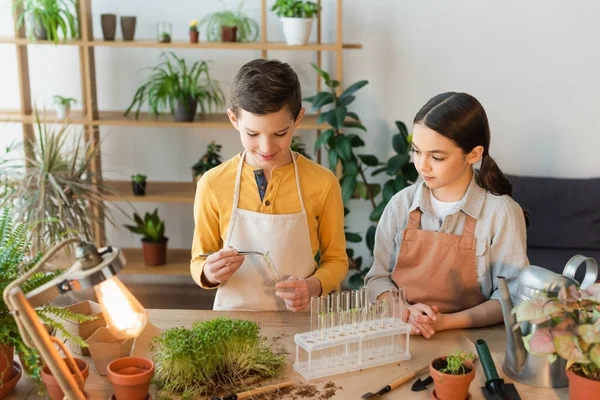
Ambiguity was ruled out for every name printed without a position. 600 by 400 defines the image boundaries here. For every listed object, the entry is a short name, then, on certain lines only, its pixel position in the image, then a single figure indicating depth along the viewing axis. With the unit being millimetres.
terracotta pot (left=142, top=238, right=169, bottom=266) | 3879
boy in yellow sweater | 2098
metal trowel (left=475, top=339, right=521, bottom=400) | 1490
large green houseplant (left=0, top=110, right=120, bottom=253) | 3416
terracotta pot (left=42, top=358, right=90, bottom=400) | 1396
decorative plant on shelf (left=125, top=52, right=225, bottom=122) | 3740
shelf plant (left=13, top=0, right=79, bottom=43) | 3617
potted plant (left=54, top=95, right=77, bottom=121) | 3765
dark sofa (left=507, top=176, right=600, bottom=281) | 3689
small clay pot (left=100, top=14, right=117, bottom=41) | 3715
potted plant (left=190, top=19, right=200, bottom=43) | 3684
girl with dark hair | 2002
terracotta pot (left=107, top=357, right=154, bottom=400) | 1400
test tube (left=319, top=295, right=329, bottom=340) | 1639
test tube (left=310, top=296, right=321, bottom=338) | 1632
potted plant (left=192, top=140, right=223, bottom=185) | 3873
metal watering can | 1524
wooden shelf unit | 3654
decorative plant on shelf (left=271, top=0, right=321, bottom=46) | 3607
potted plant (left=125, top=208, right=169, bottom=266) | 3889
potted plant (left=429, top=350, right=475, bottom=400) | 1438
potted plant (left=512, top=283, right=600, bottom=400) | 1358
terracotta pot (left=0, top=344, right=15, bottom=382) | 1482
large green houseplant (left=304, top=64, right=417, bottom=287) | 3629
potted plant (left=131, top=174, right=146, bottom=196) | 3842
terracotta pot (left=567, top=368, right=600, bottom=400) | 1371
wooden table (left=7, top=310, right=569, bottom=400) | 1520
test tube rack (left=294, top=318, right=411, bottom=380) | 1588
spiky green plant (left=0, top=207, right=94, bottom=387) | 1408
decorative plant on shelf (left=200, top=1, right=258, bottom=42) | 3701
